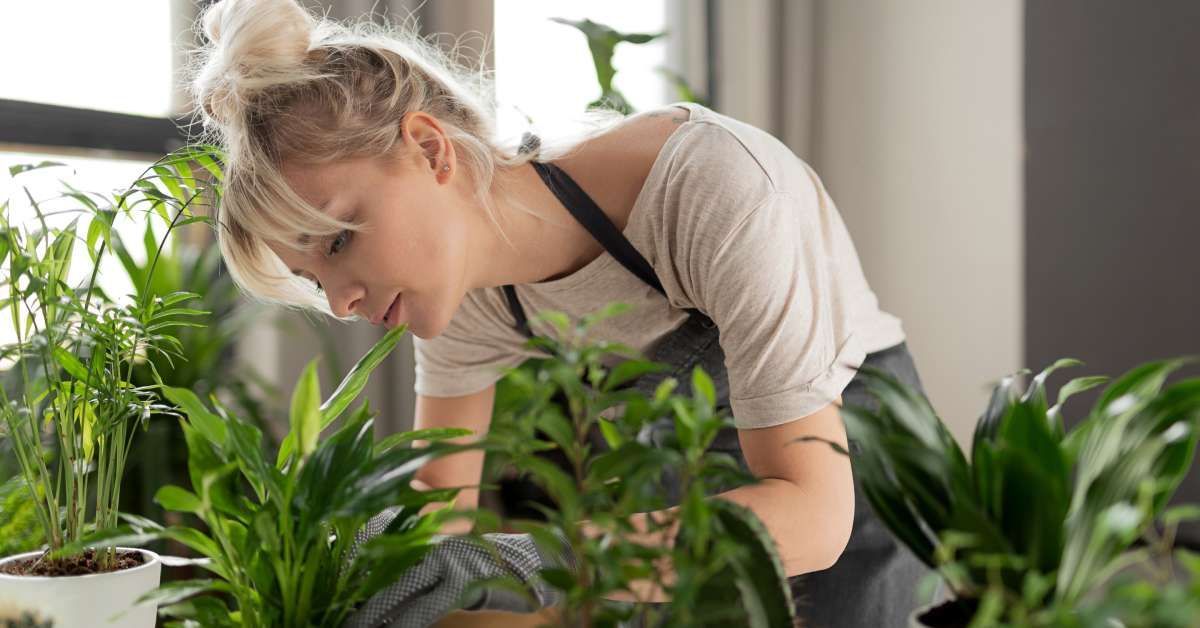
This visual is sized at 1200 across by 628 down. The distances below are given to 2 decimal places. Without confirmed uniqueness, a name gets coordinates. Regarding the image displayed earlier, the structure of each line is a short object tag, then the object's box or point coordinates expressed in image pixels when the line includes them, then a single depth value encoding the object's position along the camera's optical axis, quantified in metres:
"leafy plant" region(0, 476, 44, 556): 1.02
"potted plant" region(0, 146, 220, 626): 0.70
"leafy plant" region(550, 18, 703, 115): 2.01
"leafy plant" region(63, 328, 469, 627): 0.61
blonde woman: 0.96
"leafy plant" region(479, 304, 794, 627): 0.45
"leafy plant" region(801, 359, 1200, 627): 0.44
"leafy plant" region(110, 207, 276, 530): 1.74
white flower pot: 0.70
